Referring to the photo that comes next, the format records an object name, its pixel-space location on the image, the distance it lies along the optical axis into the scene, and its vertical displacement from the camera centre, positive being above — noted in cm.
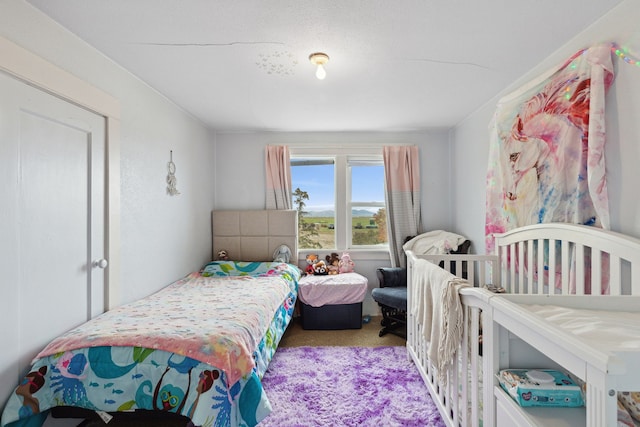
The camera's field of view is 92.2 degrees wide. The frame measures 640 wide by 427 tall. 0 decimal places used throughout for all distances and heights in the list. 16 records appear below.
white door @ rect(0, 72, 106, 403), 141 -5
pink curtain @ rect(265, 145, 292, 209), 379 +43
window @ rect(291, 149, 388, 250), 396 +12
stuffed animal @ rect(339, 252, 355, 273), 370 -64
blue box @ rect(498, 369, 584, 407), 102 -60
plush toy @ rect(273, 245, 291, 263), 356 -50
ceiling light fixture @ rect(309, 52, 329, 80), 191 +95
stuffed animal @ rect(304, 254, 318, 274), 370 -60
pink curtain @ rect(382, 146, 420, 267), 376 +27
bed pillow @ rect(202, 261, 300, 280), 325 -61
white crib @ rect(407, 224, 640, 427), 67 -36
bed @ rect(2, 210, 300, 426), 143 -77
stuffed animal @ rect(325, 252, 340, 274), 370 -63
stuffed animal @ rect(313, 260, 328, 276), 362 -68
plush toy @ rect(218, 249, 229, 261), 365 -53
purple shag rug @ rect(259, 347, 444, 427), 188 -126
